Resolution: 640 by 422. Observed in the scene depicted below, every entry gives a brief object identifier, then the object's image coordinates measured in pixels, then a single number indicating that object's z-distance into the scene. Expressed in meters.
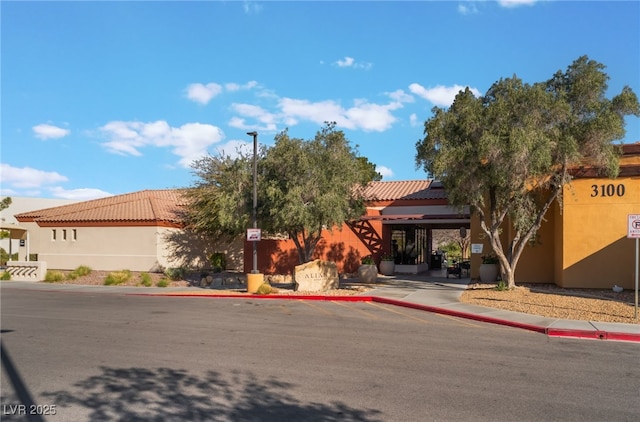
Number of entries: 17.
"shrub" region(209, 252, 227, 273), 30.66
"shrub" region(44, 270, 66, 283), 27.21
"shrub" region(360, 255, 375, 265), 23.31
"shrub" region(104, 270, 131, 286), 25.72
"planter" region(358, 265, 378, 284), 22.81
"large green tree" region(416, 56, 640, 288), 16.06
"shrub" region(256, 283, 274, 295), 20.45
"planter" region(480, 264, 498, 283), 22.62
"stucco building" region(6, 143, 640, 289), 18.98
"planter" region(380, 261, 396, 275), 27.80
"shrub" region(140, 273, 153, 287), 25.35
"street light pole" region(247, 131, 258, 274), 20.30
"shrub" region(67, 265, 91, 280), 27.78
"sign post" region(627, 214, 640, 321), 12.80
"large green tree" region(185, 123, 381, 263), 19.95
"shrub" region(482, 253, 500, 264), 22.91
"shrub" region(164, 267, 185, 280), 26.58
